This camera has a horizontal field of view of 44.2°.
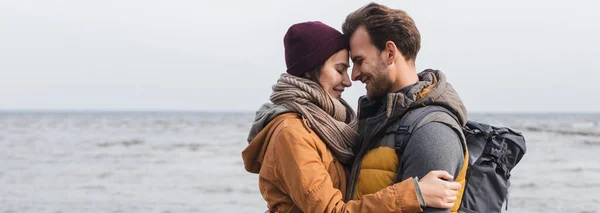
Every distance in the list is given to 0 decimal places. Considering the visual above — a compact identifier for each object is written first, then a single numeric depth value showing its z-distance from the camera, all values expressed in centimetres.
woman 278
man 280
